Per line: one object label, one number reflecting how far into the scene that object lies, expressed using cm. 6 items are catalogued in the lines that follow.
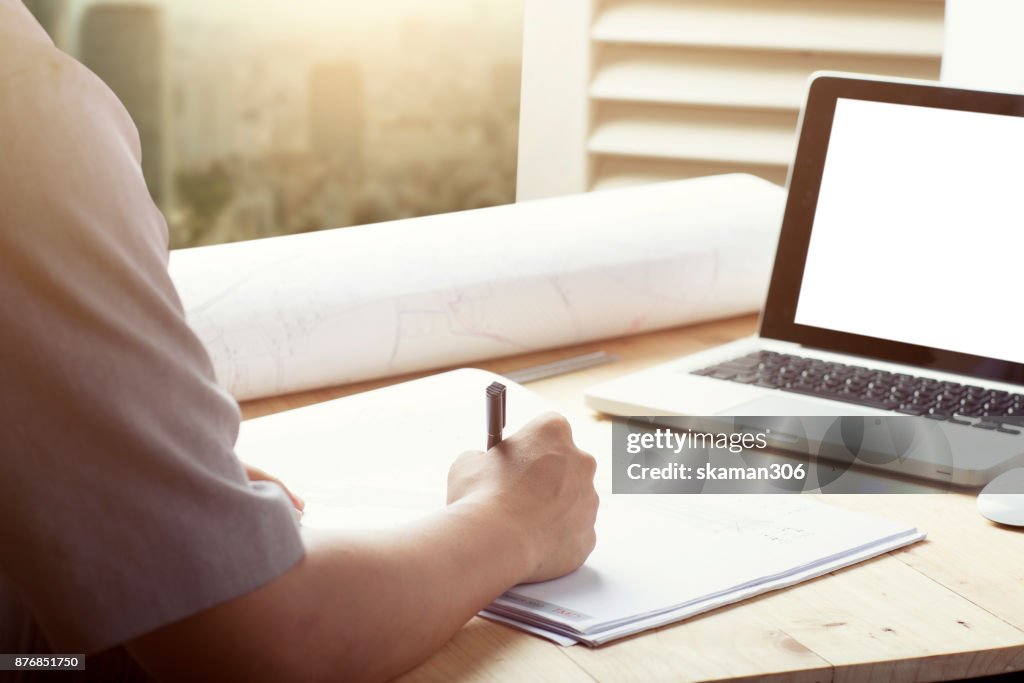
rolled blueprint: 191
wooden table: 154
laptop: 188
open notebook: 159
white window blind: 249
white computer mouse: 170
